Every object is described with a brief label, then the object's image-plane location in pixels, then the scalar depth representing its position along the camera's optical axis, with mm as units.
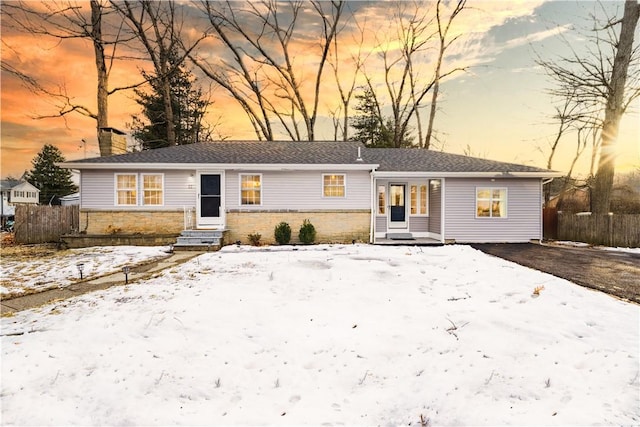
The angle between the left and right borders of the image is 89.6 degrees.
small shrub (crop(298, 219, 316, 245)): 13195
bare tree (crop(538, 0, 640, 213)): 13586
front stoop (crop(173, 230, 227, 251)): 12117
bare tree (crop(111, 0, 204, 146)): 22125
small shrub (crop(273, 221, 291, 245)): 13141
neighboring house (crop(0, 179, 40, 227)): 35059
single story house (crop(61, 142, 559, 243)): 13273
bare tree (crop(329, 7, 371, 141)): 27150
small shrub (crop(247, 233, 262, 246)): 13281
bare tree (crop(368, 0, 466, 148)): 25406
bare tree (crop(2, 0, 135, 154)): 16906
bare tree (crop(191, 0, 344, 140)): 25609
